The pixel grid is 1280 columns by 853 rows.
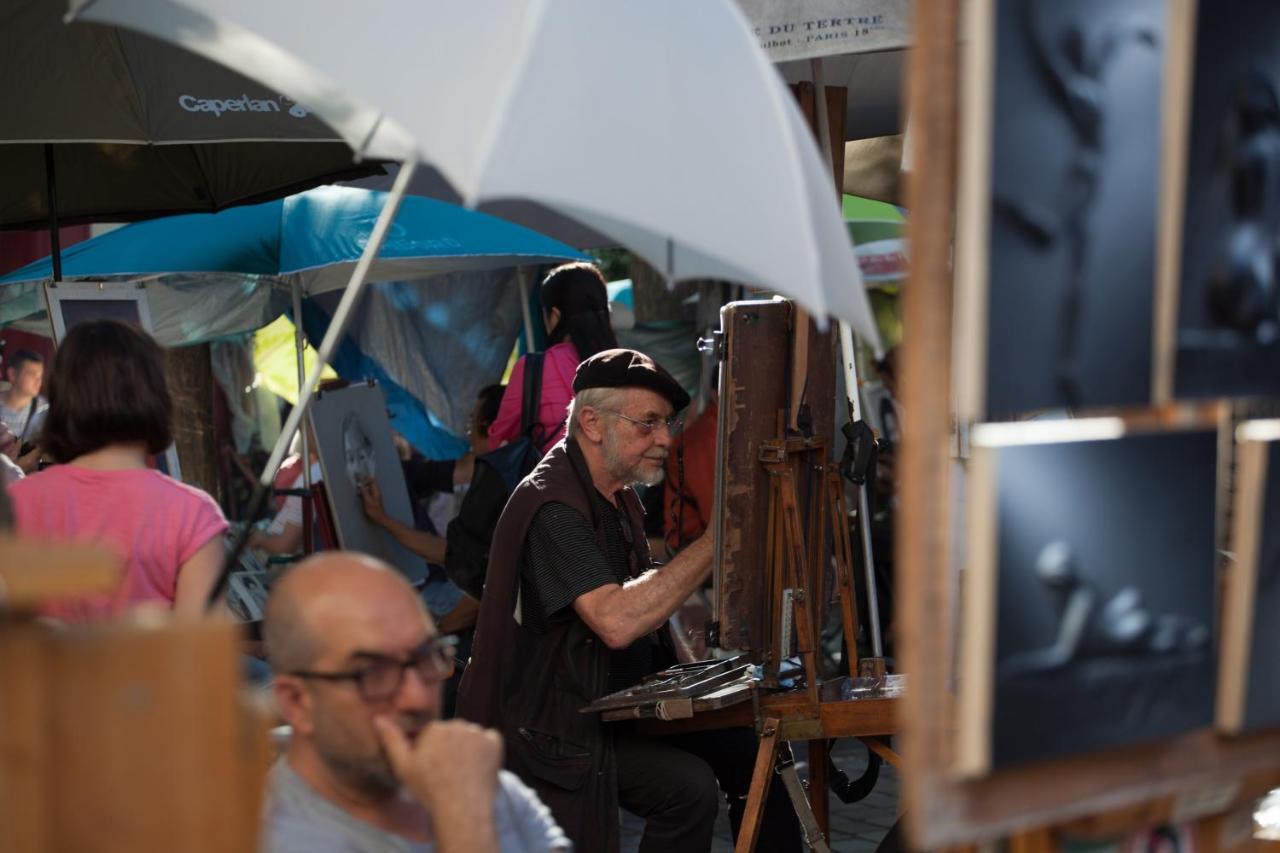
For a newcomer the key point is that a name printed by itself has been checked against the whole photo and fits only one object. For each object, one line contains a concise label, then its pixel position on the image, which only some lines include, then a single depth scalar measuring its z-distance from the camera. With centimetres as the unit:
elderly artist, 359
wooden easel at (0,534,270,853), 118
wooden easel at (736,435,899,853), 356
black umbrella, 430
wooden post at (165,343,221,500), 804
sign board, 350
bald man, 198
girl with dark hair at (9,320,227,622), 290
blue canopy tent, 666
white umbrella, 205
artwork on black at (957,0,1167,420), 165
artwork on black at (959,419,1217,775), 164
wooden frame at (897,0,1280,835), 159
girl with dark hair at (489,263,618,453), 510
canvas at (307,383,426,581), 598
